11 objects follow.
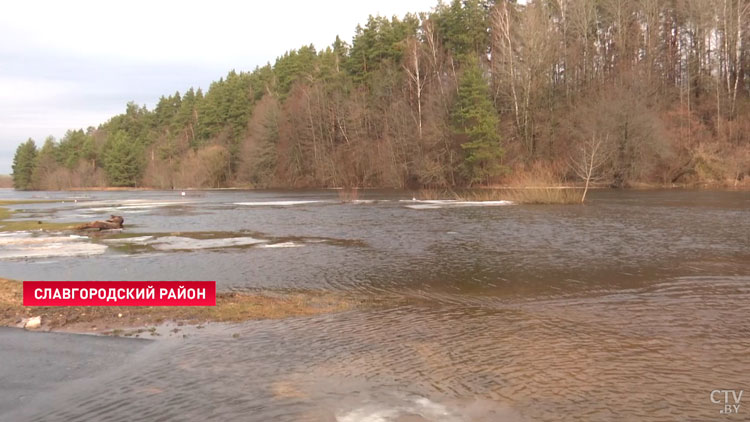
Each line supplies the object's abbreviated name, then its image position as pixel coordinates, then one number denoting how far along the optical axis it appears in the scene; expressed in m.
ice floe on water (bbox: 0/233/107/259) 19.56
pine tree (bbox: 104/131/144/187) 126.12
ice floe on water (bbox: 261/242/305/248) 21.34
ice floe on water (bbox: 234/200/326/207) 48.33
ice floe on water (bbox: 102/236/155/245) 22.83
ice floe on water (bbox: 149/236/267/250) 21.47
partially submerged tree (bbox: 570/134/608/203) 55.08
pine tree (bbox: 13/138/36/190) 156.88
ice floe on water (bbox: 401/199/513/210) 41.09
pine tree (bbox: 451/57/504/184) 61.22
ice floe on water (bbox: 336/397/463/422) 6.12
